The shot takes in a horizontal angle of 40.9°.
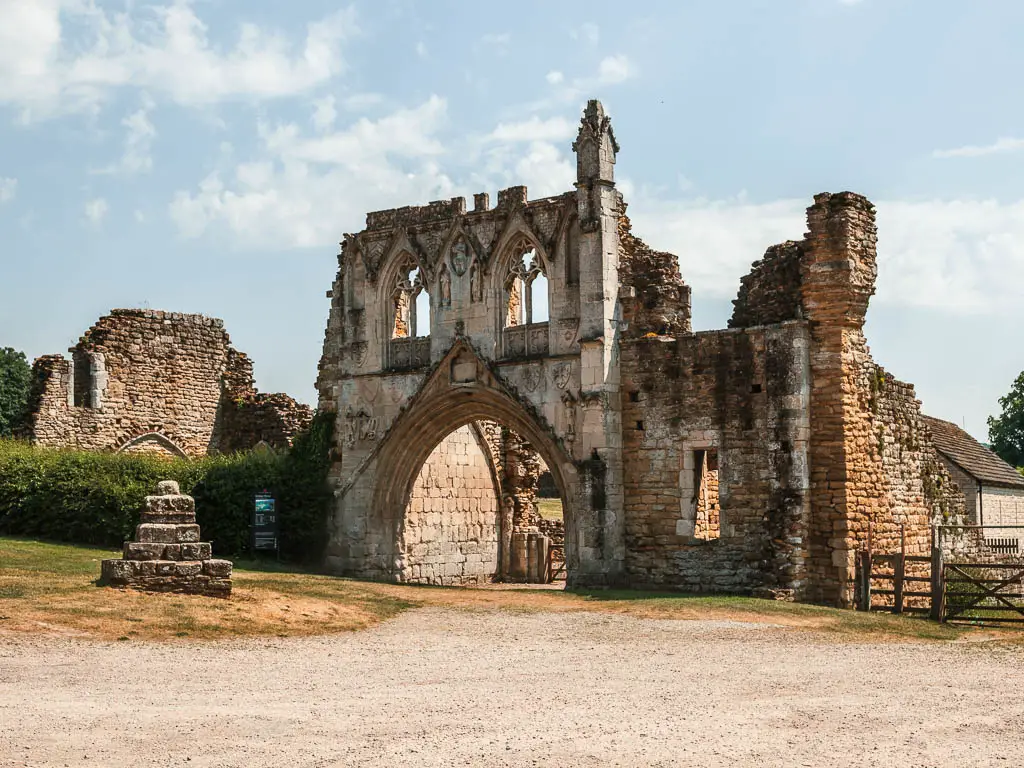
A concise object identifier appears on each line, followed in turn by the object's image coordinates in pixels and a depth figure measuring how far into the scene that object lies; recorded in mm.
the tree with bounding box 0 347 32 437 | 44250
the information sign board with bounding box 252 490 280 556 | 23375
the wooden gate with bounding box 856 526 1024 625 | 17609
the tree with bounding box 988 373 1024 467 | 59875
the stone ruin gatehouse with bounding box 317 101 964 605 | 20062
